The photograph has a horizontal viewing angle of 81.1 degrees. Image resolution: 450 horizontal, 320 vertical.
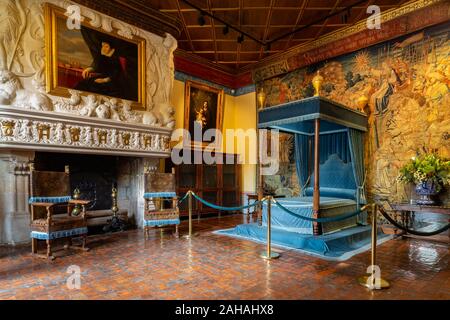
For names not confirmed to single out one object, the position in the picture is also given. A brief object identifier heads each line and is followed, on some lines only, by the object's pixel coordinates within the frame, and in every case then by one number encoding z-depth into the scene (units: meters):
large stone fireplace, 4.41
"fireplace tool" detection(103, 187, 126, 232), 5.64
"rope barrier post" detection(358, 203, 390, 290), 2.83
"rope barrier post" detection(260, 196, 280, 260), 3.84
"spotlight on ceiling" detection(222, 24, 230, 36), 6.16
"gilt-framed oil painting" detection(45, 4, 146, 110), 4.72
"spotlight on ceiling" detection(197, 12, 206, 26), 5.74
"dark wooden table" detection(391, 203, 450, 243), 4.68
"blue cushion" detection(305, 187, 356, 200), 5.95
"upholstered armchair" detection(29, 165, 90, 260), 3.80
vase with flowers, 4.90
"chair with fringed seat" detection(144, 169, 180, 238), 5.03
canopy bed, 4.70
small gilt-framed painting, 7.94
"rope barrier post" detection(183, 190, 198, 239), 5.06
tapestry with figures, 5.28
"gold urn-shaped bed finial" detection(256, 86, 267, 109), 5.45
